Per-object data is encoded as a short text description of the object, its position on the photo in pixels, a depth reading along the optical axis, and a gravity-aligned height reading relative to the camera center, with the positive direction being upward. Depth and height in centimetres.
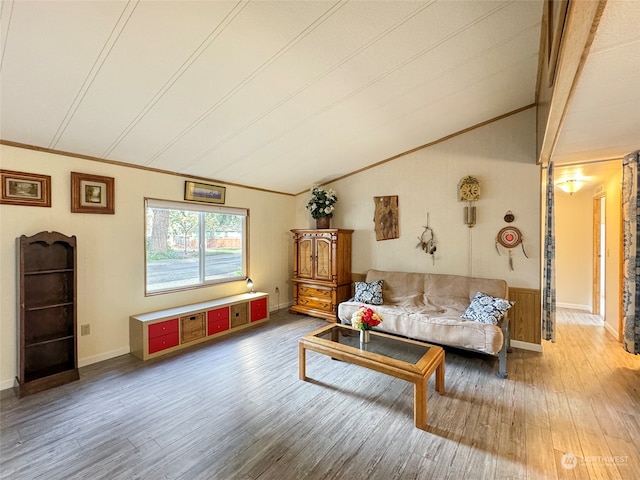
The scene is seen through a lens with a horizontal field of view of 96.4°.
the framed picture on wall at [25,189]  257 +46
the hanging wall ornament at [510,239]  357 -2
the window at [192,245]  368 -10
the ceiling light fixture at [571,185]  425 +80
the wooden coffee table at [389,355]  210 -99
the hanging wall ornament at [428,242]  416 -6
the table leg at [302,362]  276 -120
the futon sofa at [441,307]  288 -87
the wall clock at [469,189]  378 +65
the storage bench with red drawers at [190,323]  323 -109
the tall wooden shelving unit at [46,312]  254 -71
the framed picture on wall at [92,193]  296 +48
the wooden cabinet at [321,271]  461 -56
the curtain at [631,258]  306 -22
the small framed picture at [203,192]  391 +65
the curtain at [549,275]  349 -46
